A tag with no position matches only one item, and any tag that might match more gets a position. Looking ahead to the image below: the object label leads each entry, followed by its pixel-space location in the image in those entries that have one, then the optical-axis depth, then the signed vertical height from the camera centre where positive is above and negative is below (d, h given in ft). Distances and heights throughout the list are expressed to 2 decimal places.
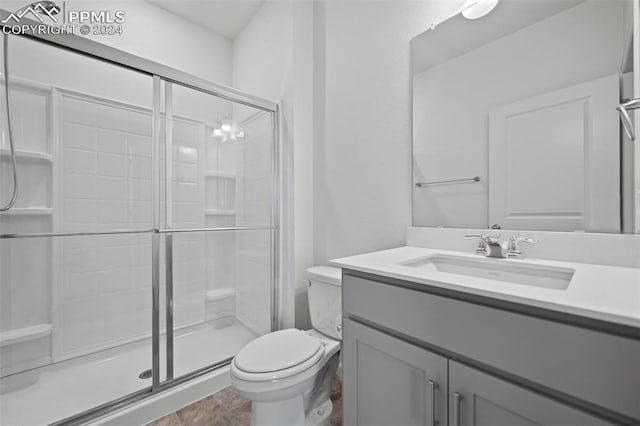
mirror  3.10 +1.29
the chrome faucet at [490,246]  3.52 -0.45
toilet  3.59 -2.20
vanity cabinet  1.75 -1.21
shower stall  4.75 -0.30
